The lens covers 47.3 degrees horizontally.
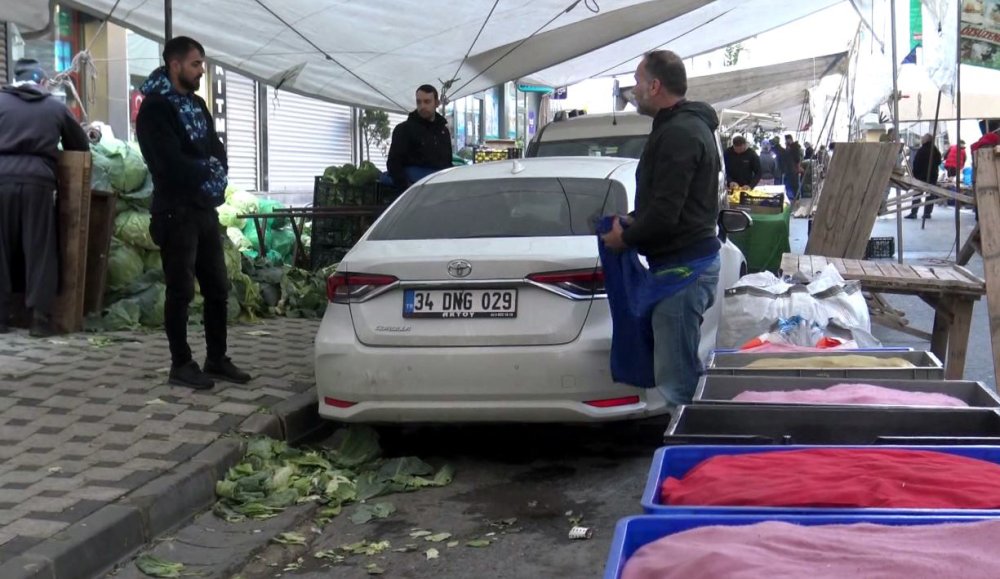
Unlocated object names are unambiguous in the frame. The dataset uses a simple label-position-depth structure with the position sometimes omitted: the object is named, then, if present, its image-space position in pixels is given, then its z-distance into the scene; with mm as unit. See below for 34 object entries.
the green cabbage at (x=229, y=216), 12000
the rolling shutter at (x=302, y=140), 19484
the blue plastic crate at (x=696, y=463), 2148
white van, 11180
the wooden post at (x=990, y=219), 5438
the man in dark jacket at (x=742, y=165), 18859
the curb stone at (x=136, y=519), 4113
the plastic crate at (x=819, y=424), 2830
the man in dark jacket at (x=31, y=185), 8008
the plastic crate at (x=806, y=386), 3186
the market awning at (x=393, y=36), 9539
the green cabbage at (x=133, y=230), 9109
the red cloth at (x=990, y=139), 13812
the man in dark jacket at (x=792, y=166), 31891
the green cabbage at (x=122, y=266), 9016
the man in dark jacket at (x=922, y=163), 24795
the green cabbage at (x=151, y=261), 9373
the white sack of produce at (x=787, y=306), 5612
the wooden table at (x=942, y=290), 6199
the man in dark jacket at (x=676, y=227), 4648
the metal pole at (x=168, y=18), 8102
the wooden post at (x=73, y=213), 8266
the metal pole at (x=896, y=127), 10688
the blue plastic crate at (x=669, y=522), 2096
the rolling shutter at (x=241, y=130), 18078
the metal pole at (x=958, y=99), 8016
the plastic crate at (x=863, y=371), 3535
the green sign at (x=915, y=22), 15599
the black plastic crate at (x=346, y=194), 11633
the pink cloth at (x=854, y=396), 3098
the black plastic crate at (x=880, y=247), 13953
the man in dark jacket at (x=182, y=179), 6270
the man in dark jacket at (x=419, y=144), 10430
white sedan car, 5395
